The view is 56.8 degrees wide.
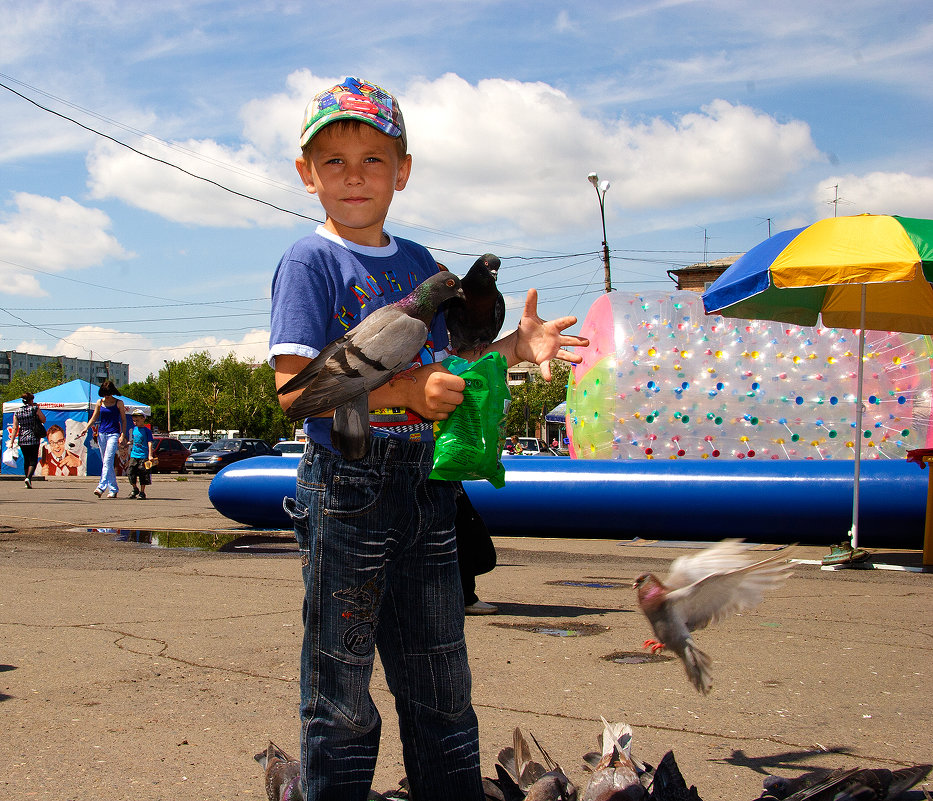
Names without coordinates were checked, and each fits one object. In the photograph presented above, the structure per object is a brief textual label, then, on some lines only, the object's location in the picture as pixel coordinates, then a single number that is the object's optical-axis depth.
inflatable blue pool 8.92
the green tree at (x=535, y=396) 67.31
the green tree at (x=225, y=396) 71.62
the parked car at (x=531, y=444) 38.68
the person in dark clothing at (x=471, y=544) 4.08
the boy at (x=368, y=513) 1.88
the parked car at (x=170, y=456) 35.91
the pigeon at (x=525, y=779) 2.29
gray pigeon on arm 1.79
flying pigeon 2.22
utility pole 24.34
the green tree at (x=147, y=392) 99.06
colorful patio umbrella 7.00
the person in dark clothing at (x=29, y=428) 16.23
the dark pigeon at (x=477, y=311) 2.00
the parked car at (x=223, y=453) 34.91
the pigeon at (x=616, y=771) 2.24
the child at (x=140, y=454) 14.51
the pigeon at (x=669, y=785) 2.28
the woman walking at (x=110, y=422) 13.68
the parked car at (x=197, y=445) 39.16
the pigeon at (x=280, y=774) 2.30
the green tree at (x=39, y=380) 75.12
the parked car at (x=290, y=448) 31.30
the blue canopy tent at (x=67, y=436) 29.17
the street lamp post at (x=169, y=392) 77.68
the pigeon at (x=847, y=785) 2.26
